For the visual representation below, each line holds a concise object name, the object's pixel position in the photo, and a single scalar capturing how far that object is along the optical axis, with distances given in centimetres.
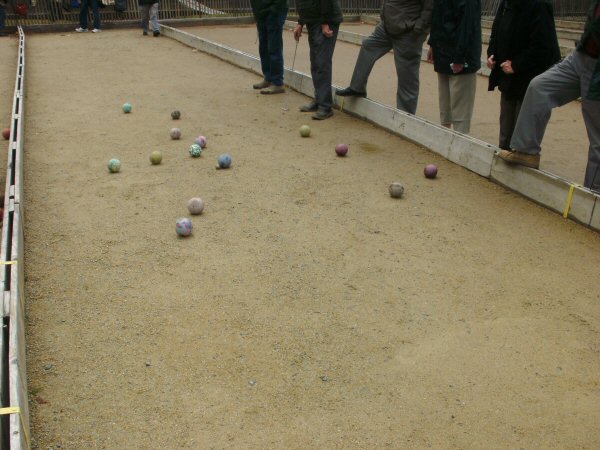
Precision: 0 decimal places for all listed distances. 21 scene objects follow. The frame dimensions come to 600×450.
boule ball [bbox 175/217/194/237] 454
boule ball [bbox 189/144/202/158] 640
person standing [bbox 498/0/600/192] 435
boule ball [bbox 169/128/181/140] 708
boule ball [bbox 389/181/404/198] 524
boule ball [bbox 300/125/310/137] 714
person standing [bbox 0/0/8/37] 1697
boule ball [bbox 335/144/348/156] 641
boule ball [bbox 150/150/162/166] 621
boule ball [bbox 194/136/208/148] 669
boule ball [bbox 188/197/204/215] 491
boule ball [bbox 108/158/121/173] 594
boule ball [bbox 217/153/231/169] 604
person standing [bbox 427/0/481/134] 595
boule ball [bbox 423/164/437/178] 573
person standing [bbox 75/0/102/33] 1759
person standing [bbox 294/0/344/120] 741
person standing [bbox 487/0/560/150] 511
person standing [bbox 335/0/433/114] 667
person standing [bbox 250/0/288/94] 857
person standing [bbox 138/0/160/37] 1653
